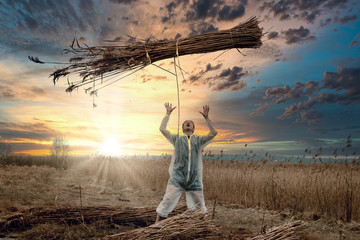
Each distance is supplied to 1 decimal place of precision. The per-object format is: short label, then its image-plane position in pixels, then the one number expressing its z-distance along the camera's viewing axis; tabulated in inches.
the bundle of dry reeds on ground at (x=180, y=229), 120.3
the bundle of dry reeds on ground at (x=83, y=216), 192.6
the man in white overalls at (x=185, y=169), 154.1
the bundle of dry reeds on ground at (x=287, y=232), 128.2
